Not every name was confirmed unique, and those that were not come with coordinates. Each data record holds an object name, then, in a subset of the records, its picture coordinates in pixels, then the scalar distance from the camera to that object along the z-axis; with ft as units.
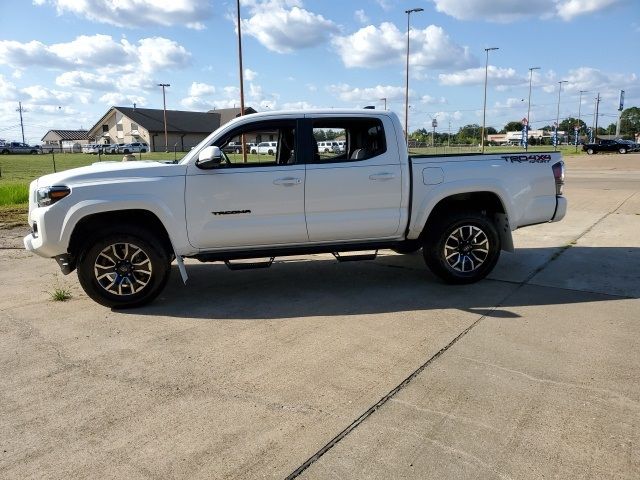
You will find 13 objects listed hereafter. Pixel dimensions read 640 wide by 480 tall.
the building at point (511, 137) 359.54
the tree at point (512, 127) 503.61
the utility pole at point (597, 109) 293.02
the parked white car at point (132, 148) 209.77
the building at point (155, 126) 262.00
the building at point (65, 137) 342.03
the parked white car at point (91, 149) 226.01
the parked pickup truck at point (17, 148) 241.55
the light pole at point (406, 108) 115.65
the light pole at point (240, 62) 73.85
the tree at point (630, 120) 497.17
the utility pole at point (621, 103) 239.71
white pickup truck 16.39
